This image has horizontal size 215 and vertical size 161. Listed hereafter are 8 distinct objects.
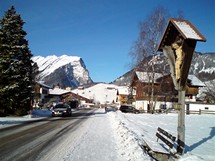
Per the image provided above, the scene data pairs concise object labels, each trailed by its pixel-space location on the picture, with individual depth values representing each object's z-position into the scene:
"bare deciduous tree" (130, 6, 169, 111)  34.19
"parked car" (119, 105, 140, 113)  45.36
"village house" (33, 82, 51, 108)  87.71
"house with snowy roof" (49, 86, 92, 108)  98.76
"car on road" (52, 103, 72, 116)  29.17
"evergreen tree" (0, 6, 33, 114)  24.92
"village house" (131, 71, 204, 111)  48.12
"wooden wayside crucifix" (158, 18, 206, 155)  9.19
